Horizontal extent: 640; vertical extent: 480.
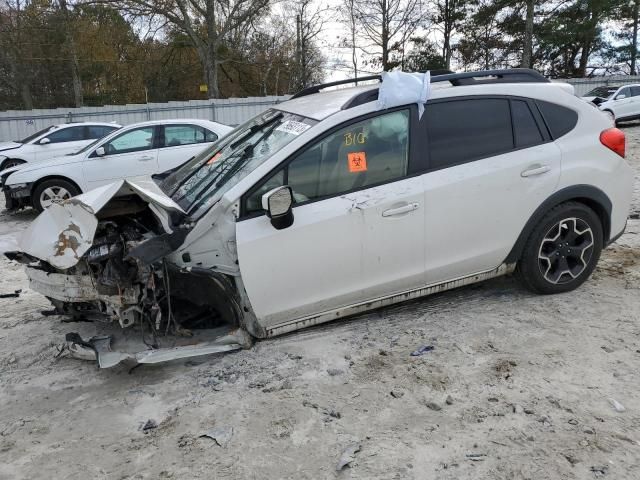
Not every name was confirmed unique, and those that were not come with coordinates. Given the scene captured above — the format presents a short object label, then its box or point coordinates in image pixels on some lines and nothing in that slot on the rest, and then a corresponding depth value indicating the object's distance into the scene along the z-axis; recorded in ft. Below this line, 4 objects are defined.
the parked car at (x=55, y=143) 42.45
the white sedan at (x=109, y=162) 30.55
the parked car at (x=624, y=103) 63.41
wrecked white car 11.29
